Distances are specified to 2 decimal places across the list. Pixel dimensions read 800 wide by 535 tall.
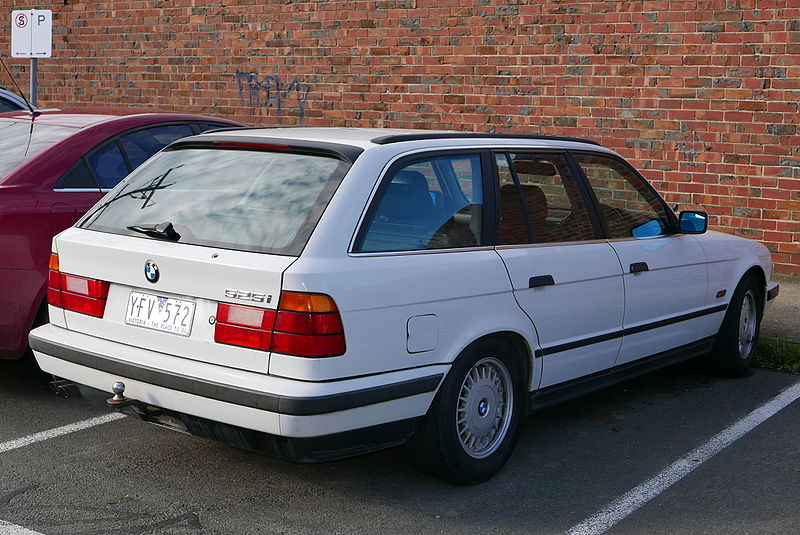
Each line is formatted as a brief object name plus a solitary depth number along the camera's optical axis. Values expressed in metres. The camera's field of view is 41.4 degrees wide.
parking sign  10.79
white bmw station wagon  4.05
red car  5.70
